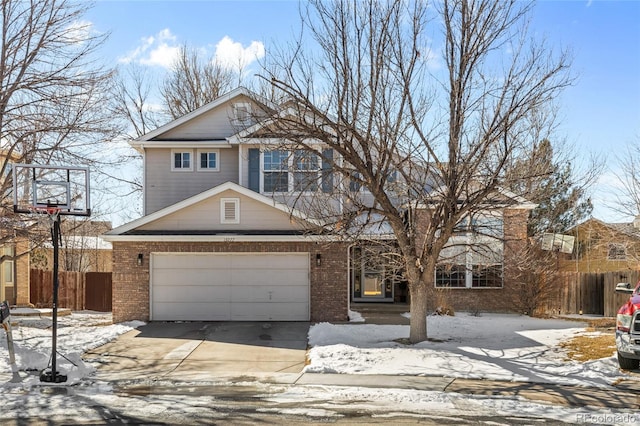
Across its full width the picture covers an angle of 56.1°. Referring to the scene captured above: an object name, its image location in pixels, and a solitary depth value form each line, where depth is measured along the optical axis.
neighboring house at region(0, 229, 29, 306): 24.43
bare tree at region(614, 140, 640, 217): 21.53
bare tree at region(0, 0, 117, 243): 15.27
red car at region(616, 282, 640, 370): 10.77
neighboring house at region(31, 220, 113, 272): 34.19
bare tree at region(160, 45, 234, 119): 35.59
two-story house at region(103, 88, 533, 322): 18.00
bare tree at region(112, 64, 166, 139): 33.16
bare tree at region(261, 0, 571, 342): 12.59
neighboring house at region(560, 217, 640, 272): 22.23
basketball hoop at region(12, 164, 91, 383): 10.78
